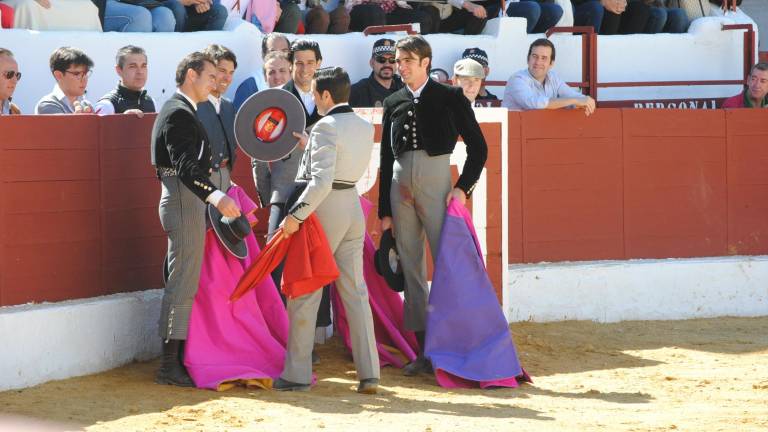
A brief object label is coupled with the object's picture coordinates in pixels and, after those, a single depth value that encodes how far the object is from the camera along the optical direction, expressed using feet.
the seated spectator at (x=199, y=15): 60.90
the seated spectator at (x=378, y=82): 57.57
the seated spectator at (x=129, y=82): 48.03
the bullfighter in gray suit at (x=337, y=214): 38.73
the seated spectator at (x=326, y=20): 65.10
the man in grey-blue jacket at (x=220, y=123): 41.60
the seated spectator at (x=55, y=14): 55.83
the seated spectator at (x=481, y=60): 61.91
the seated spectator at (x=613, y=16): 76.59
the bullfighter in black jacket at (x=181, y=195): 39.10
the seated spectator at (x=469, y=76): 48.78
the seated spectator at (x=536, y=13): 73.51
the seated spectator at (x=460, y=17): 70.79
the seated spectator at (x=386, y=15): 67.26
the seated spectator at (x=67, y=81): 46.09
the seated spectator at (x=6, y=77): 44.37
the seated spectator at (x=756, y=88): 64.10
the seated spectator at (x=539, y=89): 56.59
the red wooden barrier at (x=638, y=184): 57.31
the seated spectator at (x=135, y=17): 58.85
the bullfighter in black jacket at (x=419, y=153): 42.98
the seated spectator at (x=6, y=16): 54.85
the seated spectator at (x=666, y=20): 78.02
